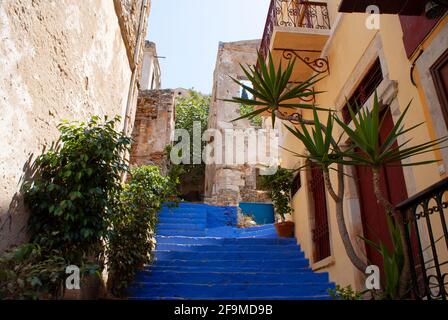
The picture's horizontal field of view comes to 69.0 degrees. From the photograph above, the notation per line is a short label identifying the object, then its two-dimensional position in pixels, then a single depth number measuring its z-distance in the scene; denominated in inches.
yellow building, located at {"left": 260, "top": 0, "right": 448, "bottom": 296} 105.0
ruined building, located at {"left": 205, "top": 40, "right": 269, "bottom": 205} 514.6
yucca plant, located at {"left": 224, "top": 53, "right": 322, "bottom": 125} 111.5
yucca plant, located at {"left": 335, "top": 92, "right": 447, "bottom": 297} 83.0
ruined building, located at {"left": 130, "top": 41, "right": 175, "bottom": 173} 482.6
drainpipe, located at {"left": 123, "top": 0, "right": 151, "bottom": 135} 221.6
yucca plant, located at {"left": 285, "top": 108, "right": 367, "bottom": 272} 89.6
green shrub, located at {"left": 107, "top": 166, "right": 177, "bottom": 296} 163.5
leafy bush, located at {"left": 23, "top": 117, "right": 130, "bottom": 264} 105.8
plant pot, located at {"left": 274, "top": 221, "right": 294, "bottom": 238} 274.8
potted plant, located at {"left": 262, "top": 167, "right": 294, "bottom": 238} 280.2
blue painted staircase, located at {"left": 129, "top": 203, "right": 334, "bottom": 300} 177.3
